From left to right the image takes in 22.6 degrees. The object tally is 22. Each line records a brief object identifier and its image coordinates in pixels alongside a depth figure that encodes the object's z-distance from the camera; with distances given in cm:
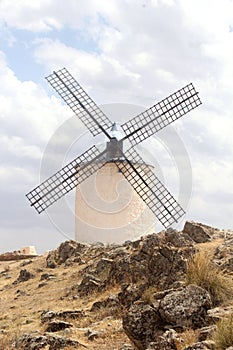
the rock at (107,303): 1775
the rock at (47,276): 2741
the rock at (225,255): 1866
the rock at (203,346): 929
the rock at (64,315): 1768
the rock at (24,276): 2951
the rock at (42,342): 1390
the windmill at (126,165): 3016
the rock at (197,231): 2719
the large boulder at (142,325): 1203
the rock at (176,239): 2129
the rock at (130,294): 1656
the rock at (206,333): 1034
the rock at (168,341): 1034
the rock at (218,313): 1138
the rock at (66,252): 3031
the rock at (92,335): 1445
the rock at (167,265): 1722
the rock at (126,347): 1231
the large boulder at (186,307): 1180
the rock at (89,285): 2125
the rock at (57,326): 1603
